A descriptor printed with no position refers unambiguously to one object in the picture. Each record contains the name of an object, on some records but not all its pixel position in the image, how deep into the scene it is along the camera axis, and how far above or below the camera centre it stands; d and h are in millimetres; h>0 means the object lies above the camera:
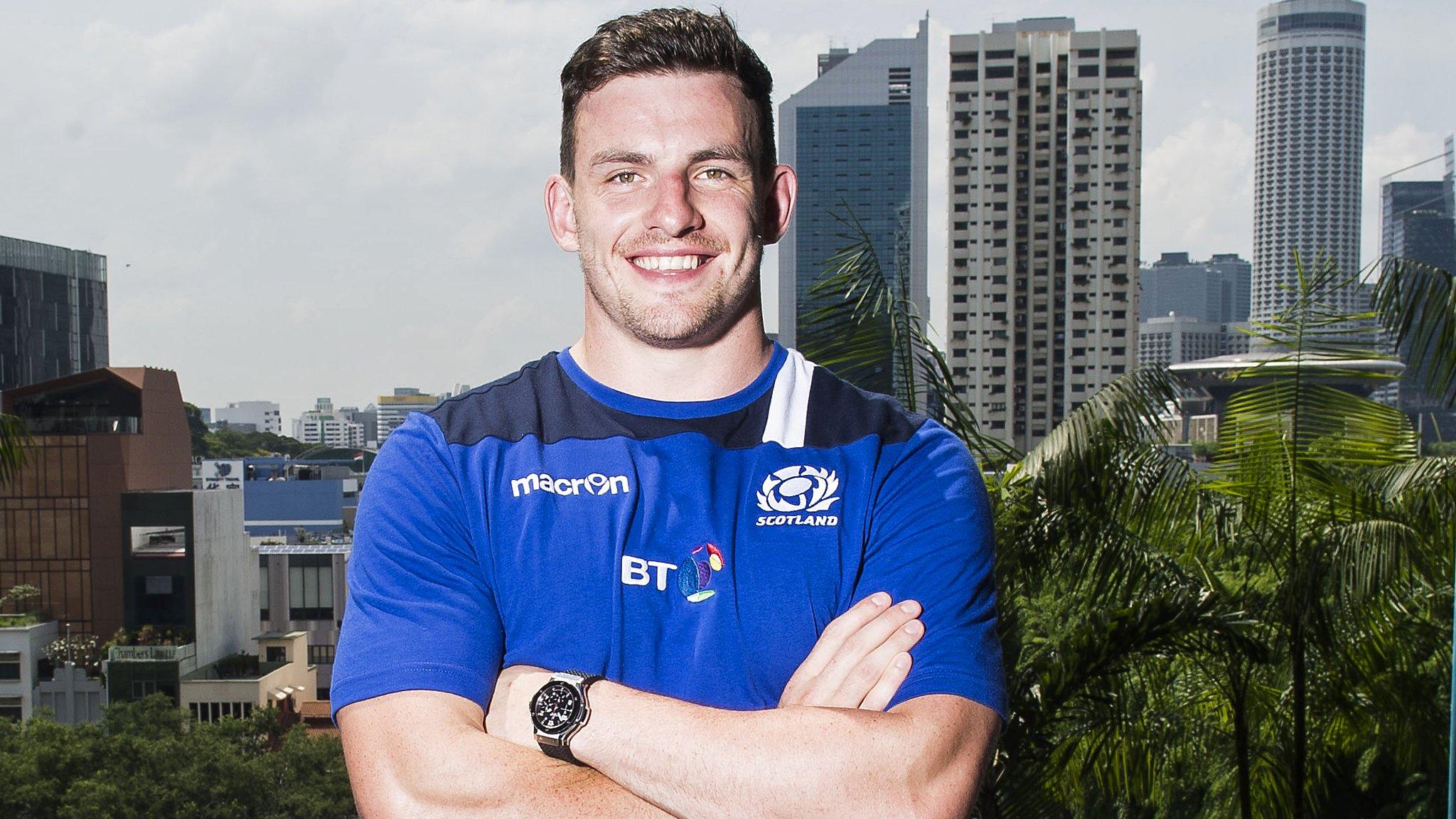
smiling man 1136 -199
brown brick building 30016 -3386
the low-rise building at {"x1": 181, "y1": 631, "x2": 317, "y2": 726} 27266 -7528
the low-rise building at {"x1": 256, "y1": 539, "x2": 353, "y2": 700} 32375 -6527
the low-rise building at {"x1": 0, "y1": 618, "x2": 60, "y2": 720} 25531 -7040
